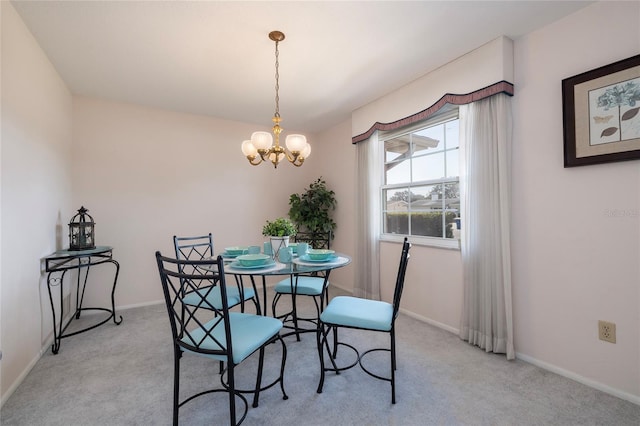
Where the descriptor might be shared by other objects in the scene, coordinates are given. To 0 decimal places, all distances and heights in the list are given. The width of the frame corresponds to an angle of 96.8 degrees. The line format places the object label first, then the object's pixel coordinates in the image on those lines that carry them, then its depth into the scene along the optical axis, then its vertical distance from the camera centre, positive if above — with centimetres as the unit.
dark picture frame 174 +62
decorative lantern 278 -14
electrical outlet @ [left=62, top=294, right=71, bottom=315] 296 -88
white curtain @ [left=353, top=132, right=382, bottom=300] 358 -8
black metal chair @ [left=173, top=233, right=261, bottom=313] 233 -67
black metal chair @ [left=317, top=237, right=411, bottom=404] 178 -67
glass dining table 179 -35
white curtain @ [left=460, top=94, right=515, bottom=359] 226 -11
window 286 +35
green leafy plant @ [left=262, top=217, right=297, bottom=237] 228 -11
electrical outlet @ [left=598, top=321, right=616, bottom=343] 181 -79
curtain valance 225 +100
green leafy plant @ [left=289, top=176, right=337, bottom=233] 439 +10
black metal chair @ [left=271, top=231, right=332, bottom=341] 251 -66
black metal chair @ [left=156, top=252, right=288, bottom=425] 139 -65
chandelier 227 +58
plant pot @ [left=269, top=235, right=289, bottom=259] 224 -21
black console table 240 -55
